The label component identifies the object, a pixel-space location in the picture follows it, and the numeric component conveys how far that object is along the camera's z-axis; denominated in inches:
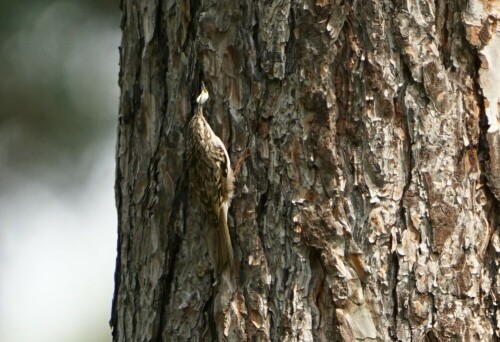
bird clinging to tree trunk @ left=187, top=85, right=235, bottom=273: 191.0
